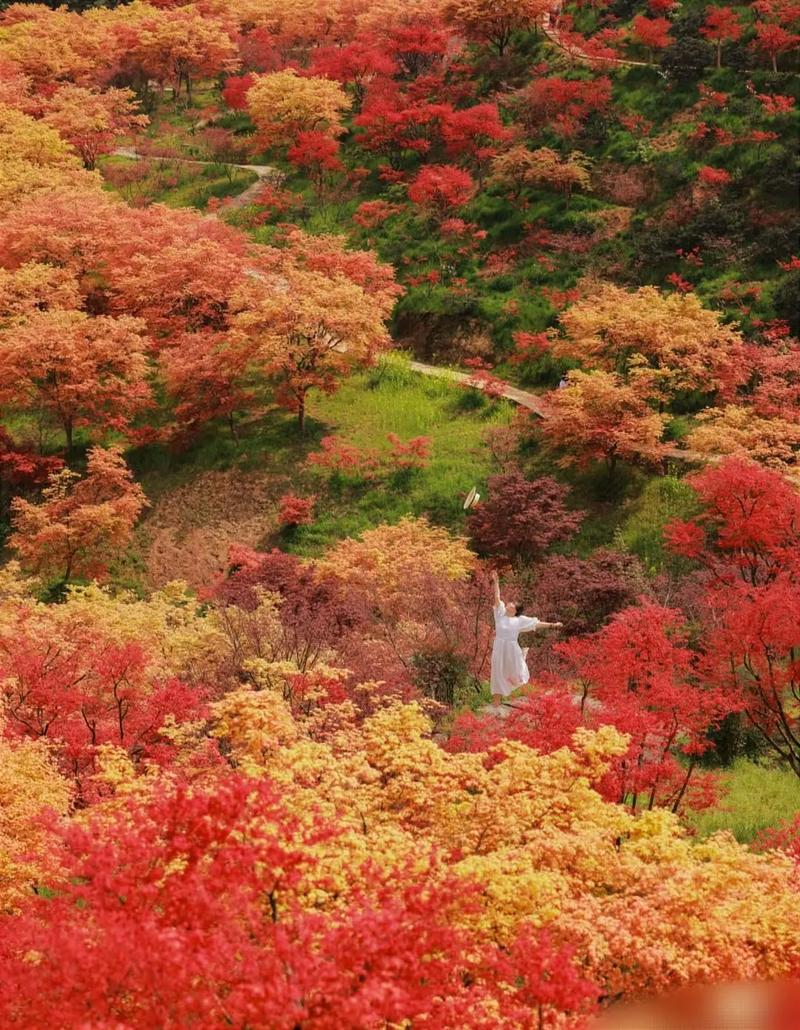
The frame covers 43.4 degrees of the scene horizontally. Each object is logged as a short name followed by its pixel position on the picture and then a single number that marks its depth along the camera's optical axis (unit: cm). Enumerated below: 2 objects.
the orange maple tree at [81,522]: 2836
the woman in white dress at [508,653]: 1584
